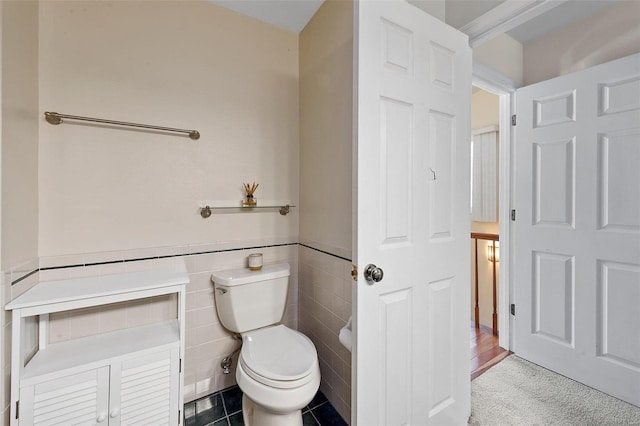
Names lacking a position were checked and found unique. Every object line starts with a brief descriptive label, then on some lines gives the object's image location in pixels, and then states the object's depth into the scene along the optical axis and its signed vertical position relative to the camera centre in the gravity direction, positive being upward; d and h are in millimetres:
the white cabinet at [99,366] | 1030 -650
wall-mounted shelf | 1629 +22
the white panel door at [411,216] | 1016 -17
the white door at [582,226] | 1543 -88
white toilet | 1191 -725
